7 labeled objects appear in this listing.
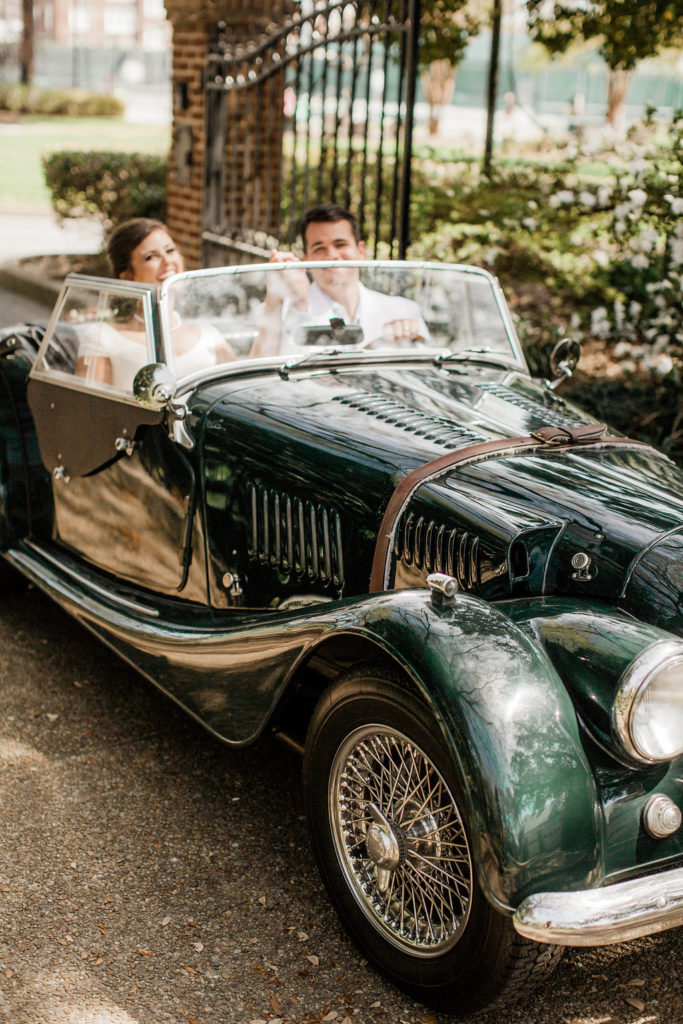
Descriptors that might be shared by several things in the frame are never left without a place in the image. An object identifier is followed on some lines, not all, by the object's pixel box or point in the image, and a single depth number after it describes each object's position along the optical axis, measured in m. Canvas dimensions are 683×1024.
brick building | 62.41
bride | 3.60
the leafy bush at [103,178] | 11.61
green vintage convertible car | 2.21
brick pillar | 8.20
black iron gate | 6.70
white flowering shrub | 6.45
